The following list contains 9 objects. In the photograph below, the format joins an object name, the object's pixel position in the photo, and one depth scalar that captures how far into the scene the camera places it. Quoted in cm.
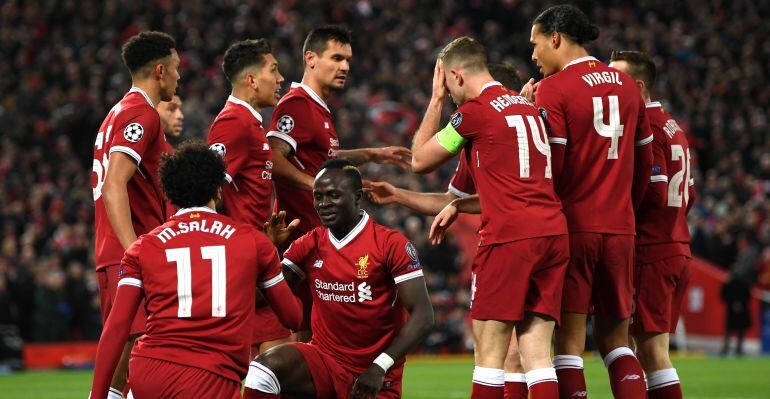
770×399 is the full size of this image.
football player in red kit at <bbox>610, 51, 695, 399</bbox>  1405
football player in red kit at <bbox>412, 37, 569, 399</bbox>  1235
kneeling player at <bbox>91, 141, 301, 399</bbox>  1058
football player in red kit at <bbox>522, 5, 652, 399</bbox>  1276
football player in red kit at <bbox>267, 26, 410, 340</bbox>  1533
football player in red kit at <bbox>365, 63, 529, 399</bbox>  1443
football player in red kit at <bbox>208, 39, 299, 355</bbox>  1465
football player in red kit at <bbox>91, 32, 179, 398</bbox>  1305
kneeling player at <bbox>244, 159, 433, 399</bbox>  1225
